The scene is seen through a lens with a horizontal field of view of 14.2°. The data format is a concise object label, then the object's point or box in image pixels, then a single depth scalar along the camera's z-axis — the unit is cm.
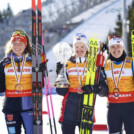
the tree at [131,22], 3631
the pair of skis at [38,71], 574
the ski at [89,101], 577
